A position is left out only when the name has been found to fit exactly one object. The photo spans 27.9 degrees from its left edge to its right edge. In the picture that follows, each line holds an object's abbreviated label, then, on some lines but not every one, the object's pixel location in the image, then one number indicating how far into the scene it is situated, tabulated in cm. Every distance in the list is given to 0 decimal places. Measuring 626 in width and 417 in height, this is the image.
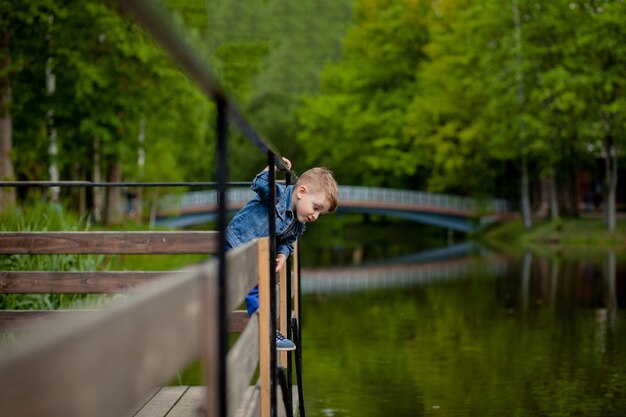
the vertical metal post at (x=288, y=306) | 579
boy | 516
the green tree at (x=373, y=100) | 5128
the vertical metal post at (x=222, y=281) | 266
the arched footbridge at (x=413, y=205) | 4725
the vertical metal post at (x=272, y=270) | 441
